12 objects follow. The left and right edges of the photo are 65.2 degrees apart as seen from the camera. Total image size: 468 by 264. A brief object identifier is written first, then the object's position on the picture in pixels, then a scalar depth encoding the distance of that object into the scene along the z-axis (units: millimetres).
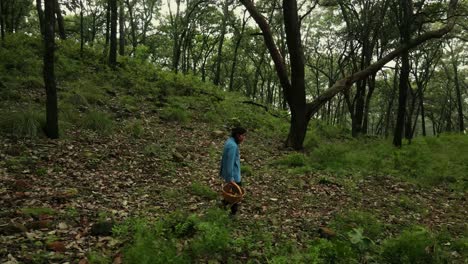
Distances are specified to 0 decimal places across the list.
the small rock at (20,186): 6533
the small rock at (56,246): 4926
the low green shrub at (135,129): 10930
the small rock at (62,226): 5511
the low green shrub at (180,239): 4605
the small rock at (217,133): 12836
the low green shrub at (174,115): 13584
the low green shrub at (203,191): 7754
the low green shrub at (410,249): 5305
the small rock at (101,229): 5504
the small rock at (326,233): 6336
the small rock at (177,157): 9727
